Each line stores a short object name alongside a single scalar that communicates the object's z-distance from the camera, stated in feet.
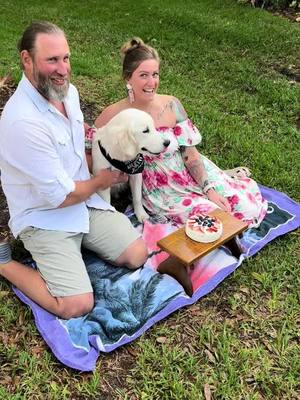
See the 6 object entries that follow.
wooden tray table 10.14
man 9.48
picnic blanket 9.42
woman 12.23
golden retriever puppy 10.47
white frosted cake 10.42
